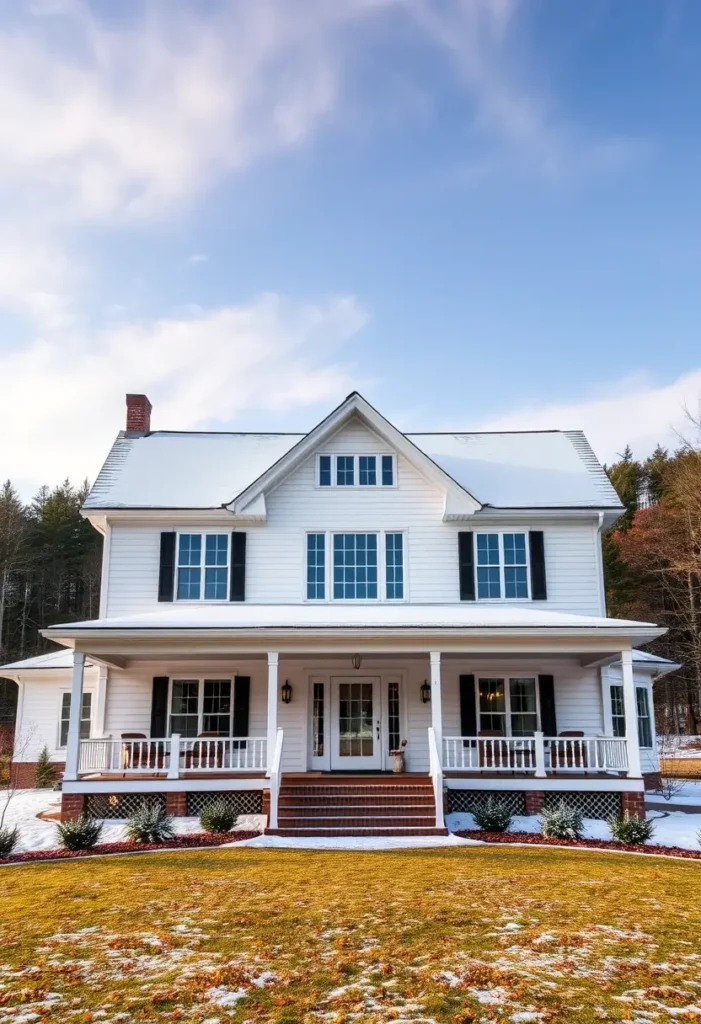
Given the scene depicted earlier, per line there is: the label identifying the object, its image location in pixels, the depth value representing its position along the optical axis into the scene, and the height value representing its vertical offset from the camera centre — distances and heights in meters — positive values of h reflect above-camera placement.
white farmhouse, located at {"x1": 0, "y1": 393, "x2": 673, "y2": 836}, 15.65 +2.05
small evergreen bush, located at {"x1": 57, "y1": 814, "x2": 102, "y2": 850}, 12.57 -1.96
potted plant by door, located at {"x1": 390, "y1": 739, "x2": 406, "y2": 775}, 17.16 -1.14
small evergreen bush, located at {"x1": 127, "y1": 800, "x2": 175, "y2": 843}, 13.19 -1.94
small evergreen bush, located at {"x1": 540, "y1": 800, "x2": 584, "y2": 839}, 13.48 -1.95
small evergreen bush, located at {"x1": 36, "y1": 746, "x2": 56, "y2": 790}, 20.84 -1.61
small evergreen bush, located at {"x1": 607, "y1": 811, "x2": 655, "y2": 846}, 13.27 -2.03
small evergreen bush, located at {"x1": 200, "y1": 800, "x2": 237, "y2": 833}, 13.84 -1.88
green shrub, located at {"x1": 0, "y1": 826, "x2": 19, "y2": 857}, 12.17 -2.00
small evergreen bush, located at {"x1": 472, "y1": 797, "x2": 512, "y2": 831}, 13.97 -1.90
